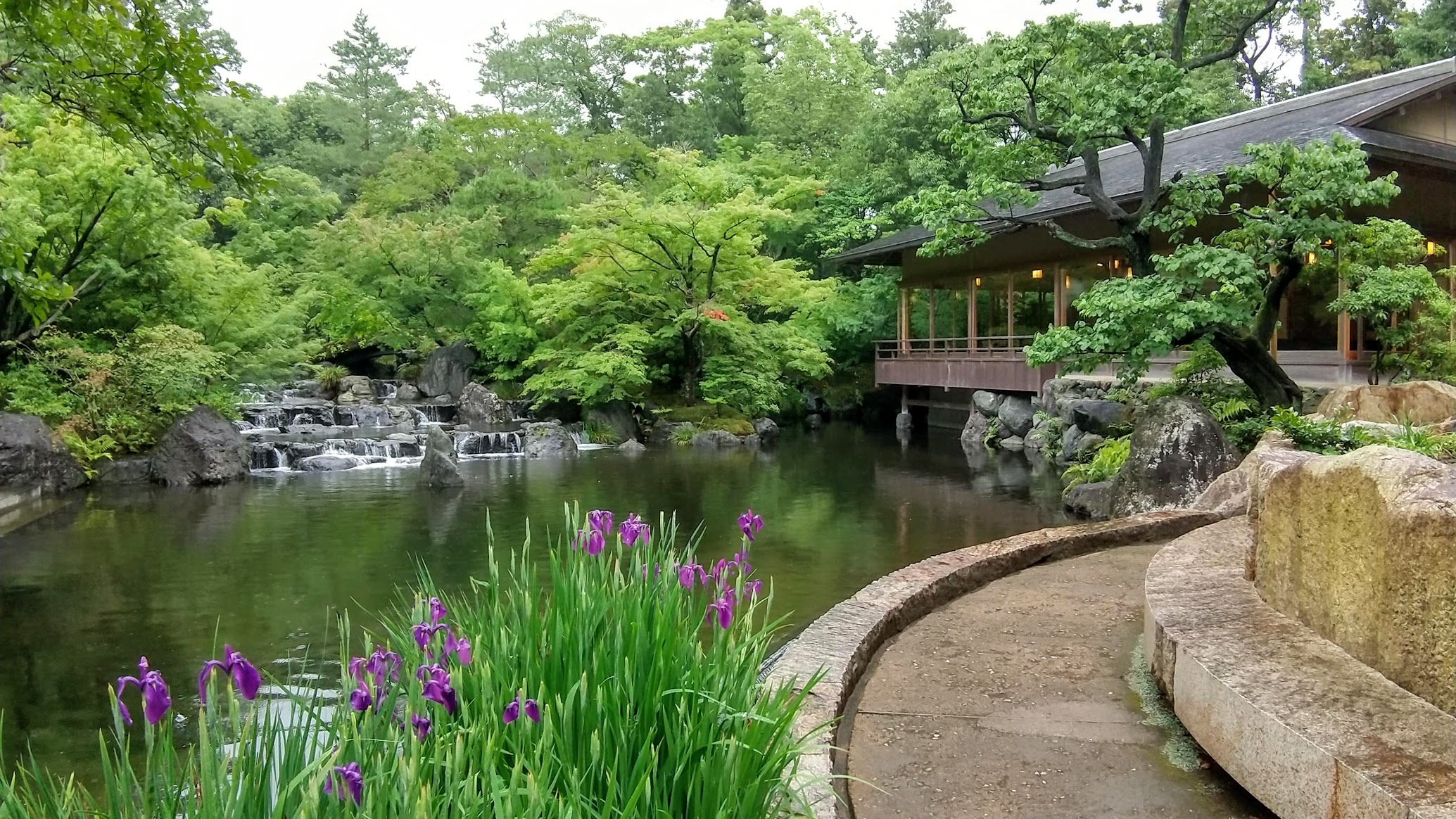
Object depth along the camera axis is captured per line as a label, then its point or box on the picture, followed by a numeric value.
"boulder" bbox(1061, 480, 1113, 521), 10.88
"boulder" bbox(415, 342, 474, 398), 24.83
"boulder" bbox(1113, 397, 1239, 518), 9.91
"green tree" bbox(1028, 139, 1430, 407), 10.11
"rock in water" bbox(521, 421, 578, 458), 18.84
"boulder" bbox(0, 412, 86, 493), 12.77
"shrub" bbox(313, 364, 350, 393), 24.56
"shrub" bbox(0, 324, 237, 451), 14.45
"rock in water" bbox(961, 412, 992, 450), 19.16
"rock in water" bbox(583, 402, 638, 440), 20.84
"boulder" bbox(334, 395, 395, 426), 21.48
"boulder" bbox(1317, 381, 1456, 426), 8.78
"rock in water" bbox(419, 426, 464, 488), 14.29
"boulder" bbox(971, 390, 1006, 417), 19.34
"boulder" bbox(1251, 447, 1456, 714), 2.64
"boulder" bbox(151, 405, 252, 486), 14.77
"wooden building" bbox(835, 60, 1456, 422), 14.15
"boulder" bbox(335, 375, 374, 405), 23.83
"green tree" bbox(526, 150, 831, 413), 20.17
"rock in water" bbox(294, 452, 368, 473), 16.36
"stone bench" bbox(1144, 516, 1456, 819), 2.25
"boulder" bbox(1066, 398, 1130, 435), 14.81
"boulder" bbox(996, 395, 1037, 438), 18.41
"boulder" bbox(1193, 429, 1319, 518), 3.68
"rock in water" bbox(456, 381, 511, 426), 22.22
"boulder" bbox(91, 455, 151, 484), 14.69
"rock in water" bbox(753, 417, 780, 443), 21.09
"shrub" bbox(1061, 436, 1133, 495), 11.85
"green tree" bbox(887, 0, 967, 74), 34.88
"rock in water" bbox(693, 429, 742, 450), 19.95
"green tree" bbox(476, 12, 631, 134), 34.84
